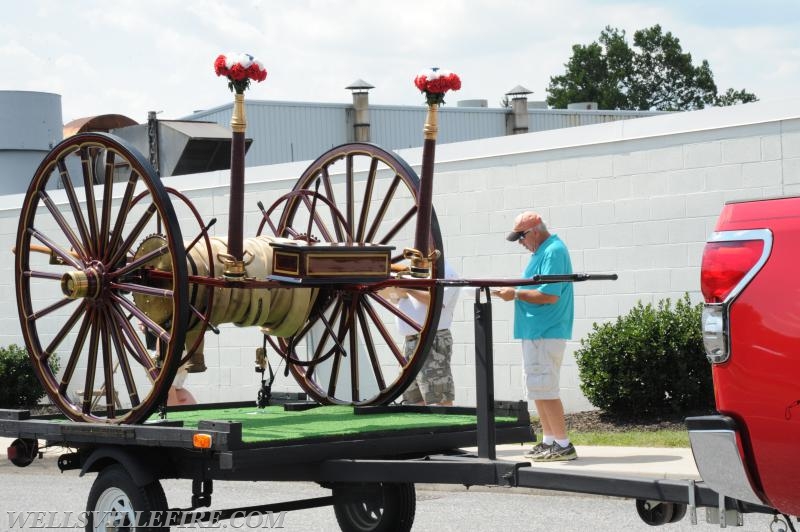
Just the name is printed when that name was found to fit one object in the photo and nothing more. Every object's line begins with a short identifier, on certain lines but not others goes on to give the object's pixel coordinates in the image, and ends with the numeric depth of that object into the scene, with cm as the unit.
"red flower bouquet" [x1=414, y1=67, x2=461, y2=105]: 653
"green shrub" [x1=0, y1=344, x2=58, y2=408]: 1706
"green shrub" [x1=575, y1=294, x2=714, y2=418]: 1187
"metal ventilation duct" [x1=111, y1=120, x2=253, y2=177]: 1842
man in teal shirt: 923
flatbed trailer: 491
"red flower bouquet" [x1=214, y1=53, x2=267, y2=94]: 629
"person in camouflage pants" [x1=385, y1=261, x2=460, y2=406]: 1026
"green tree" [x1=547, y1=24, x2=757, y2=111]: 6744
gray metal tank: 2434
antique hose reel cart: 620
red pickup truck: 384
